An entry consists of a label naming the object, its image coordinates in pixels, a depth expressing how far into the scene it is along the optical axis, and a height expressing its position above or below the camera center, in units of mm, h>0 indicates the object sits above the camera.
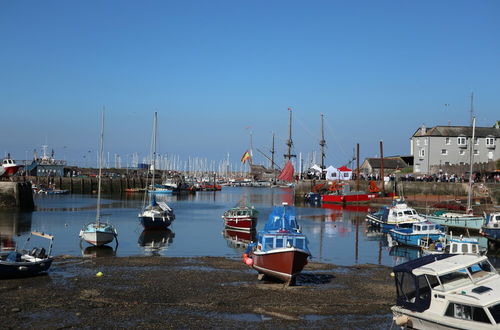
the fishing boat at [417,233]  44281 -4561
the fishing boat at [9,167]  90625 -183
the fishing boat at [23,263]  28531 -4763
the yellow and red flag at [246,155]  170612 +4396
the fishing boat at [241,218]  54034 -4459
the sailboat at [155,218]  55062 -4626
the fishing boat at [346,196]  92375 -3814
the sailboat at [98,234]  42406 -4820
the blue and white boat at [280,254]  27375 -3930
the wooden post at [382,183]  89969 -1516
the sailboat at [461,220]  50812 -3968
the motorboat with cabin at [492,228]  44156 -3969
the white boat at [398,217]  50438 -3861
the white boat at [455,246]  32781 -4164
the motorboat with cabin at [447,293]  16781 -3570
